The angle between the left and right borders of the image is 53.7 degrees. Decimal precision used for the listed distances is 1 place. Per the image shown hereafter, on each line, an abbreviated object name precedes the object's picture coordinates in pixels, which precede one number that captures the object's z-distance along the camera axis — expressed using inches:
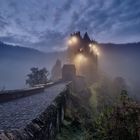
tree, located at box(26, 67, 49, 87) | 1232.0
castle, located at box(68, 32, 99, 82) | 1419.2
